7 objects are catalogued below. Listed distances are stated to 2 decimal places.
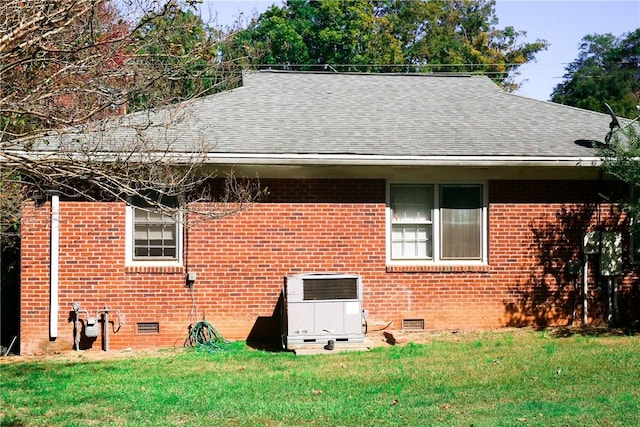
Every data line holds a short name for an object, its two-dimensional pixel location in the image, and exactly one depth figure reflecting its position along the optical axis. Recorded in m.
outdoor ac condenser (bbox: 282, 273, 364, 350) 12.24
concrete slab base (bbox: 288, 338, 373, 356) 11.94
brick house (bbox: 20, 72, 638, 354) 12.86
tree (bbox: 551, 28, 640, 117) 47.12
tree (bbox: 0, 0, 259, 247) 6.46
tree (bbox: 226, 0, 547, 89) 39.62
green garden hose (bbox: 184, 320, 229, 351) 12.88
